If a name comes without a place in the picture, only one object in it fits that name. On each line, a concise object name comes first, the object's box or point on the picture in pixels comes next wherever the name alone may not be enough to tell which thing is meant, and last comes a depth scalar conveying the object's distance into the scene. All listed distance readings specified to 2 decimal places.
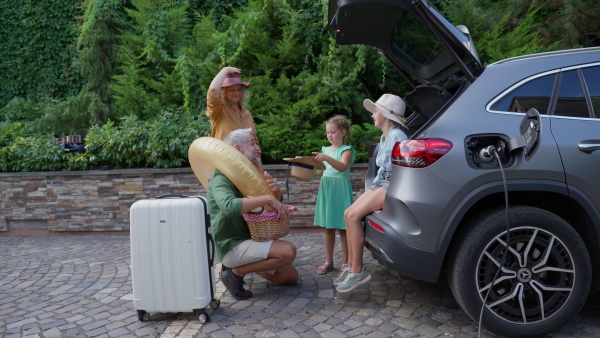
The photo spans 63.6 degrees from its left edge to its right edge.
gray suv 3.10
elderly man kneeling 3.98
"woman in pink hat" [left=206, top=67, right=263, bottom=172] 4.50
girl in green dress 4.59
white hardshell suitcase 3.52
